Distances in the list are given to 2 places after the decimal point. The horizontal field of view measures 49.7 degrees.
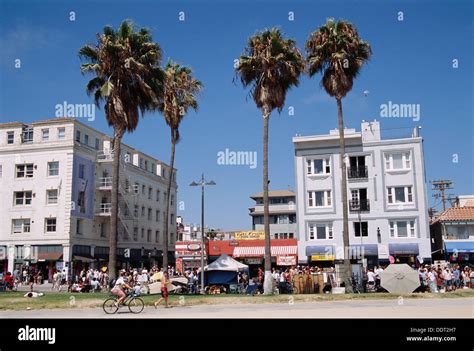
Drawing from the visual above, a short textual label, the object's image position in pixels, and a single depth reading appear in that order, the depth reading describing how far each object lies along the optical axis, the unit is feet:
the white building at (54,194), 160.25
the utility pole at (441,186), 222.07
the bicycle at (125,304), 63.41
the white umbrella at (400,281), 81.87
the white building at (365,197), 139.99
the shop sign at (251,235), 166.96
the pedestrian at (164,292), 68.80
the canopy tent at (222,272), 102.94
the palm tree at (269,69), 91.30
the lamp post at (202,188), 107.14
